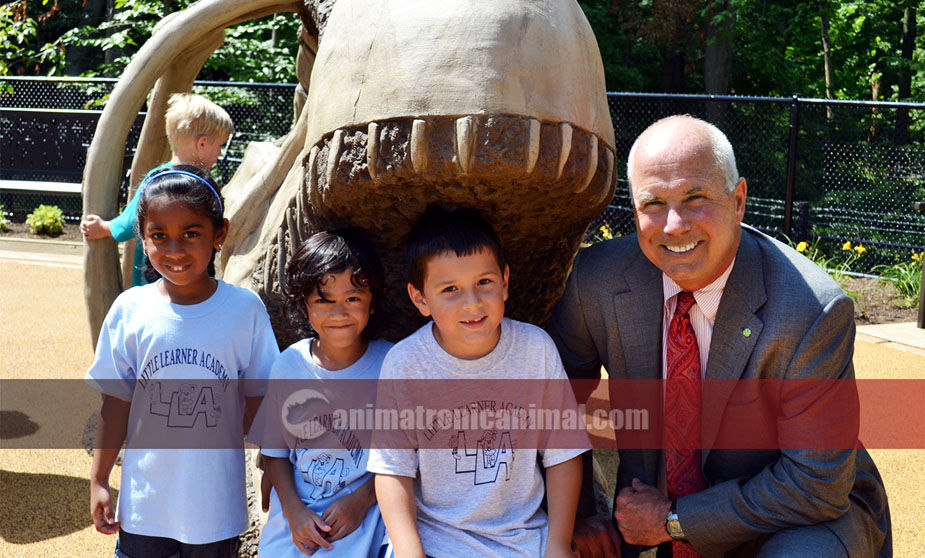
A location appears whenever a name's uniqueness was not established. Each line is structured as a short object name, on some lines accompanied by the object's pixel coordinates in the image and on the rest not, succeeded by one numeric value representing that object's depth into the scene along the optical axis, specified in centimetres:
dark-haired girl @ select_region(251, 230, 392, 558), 196
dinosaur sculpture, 163
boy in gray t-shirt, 188
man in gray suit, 197
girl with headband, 207
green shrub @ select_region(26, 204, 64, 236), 954
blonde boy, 297
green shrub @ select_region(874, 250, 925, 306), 713
